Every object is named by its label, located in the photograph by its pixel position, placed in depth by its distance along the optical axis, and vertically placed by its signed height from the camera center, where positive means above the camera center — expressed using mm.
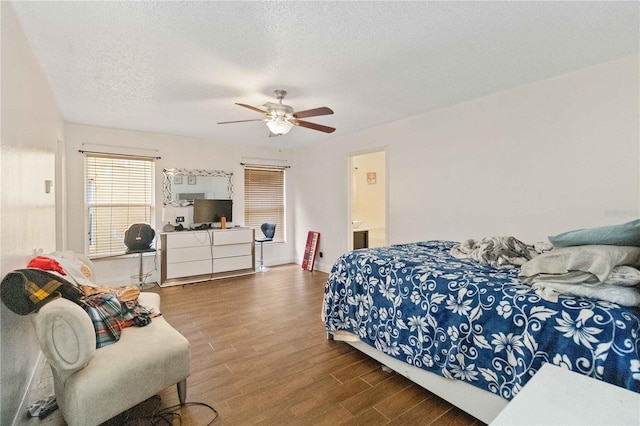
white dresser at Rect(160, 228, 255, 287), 4667 -716
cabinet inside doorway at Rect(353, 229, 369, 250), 5603 -539
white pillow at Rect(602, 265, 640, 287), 1377 -324
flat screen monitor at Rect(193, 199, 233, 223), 5121 +46
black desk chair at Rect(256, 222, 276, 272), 5664 -392
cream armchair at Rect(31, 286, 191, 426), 1451 -827
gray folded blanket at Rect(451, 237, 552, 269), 2076 -313
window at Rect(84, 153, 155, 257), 4469 +255
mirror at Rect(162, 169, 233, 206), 5027 +489
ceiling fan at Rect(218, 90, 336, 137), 3068 +1010
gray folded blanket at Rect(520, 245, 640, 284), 1417 -279
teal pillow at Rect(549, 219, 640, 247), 1452 -147
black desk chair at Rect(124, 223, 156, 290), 4336 -370
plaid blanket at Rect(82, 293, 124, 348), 1754 -645
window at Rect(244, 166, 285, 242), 5908 +304
